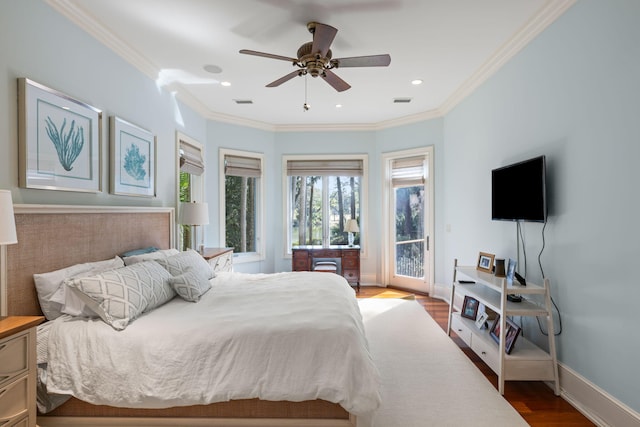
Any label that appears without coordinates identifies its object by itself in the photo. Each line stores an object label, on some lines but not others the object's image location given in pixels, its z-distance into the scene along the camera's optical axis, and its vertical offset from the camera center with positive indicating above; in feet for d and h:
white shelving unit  7.41 -3.45
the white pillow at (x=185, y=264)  8.52 -1.46
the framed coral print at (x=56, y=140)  6.41 +1.63
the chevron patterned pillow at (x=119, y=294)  6.12 -1.66
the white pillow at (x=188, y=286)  7.68 -1.83
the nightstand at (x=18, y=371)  4.66 -2.44
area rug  6.62 -4.32
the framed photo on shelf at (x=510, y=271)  8.38 -1.59
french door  16.40 -0.49
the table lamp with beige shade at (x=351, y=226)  17.39 -0.78
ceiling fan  7.49 +3.91
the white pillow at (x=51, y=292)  6.44 -1.65
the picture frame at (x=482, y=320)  9.39 -3.26
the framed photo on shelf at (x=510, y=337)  7.63 -3.08
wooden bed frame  5.92 -3.63
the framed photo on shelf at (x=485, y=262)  9.58 -1.58
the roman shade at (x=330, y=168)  18.08 +2.54
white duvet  5.56 -2.73
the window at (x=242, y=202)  16.72 +0.53
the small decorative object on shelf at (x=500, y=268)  8.96 -1.60
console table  16.92 -2.45
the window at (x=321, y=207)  18.45 +0.26
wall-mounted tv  7.85 +0.56
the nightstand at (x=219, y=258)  12.41 -1.91
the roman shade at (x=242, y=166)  16.72 +2.50
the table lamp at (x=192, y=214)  12.01 -0.08
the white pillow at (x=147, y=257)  8.55 -1.27
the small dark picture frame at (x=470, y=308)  10.19 -3.16
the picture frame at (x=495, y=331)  8.50 -3.30
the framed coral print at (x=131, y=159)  8.91 +1.64
